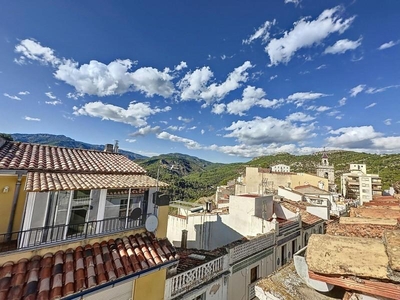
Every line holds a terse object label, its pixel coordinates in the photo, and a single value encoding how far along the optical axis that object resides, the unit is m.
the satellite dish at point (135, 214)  8.23
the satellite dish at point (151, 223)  8.41
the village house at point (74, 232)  5.63
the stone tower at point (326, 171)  62.17
